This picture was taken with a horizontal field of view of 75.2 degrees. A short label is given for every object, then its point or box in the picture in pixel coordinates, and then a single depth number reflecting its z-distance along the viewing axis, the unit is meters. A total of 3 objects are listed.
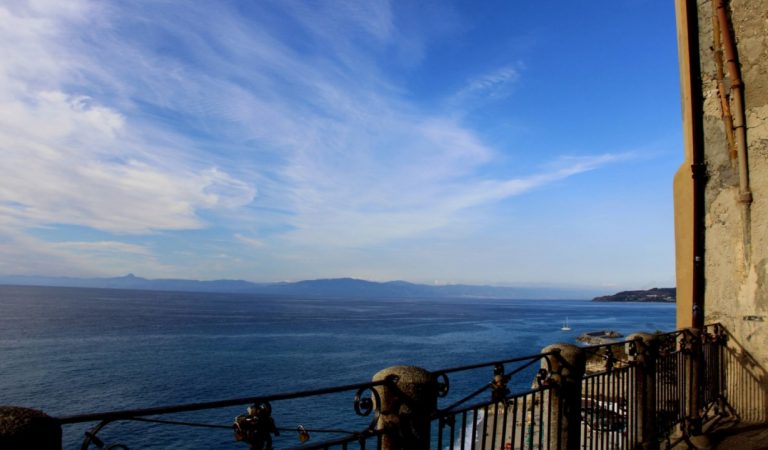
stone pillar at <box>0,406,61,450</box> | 1.77
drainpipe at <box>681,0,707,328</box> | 7.21
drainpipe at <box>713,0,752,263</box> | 6.80
